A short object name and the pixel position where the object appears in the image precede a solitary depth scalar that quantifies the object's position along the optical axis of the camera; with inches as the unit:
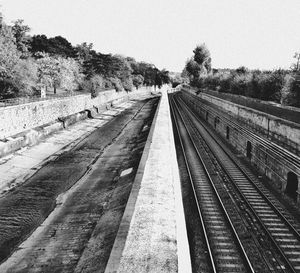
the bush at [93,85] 1952.5
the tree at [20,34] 1624.0
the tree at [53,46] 2018.9
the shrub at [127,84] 2866.1
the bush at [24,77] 1056.8
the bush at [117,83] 2515.5
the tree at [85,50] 3372.8
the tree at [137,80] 3443.4
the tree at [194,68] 2871.8
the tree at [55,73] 1533.0
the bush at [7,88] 1033.1
